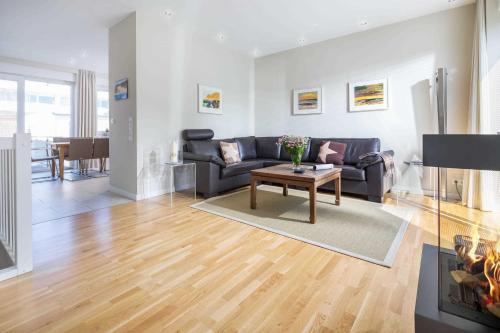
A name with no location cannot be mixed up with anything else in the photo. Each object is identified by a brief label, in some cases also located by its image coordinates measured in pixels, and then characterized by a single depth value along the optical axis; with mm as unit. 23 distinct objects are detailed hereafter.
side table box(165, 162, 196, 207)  4112
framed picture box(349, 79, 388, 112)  4121
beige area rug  2141
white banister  1703
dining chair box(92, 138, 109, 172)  5525
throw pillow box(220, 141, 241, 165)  4352
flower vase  3133
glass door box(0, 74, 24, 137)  5695
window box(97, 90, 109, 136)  7207
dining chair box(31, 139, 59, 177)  5161
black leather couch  3510
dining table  5098
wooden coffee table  2680
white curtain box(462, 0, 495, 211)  3000
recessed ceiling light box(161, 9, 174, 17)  3486
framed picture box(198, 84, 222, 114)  4566
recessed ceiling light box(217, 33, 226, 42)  4418
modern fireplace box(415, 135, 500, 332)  837
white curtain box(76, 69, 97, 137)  6625
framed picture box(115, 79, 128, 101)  3725
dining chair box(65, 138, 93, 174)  5148
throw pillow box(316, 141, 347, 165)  4125
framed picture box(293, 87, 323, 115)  4810
